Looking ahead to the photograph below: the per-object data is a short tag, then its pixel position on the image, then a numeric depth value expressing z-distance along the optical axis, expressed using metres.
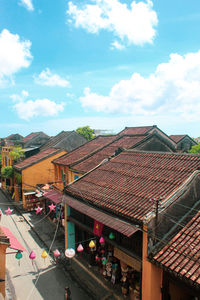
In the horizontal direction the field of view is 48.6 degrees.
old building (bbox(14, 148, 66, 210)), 26.27
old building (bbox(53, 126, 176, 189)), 18.91
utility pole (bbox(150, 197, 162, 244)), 8.94
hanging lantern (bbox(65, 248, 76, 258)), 10.34
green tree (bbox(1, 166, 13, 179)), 30.59
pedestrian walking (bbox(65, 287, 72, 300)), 10.70
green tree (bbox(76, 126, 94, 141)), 55.22
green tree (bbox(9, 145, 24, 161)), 32.56
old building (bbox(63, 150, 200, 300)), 9.28
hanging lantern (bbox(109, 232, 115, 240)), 11.22
